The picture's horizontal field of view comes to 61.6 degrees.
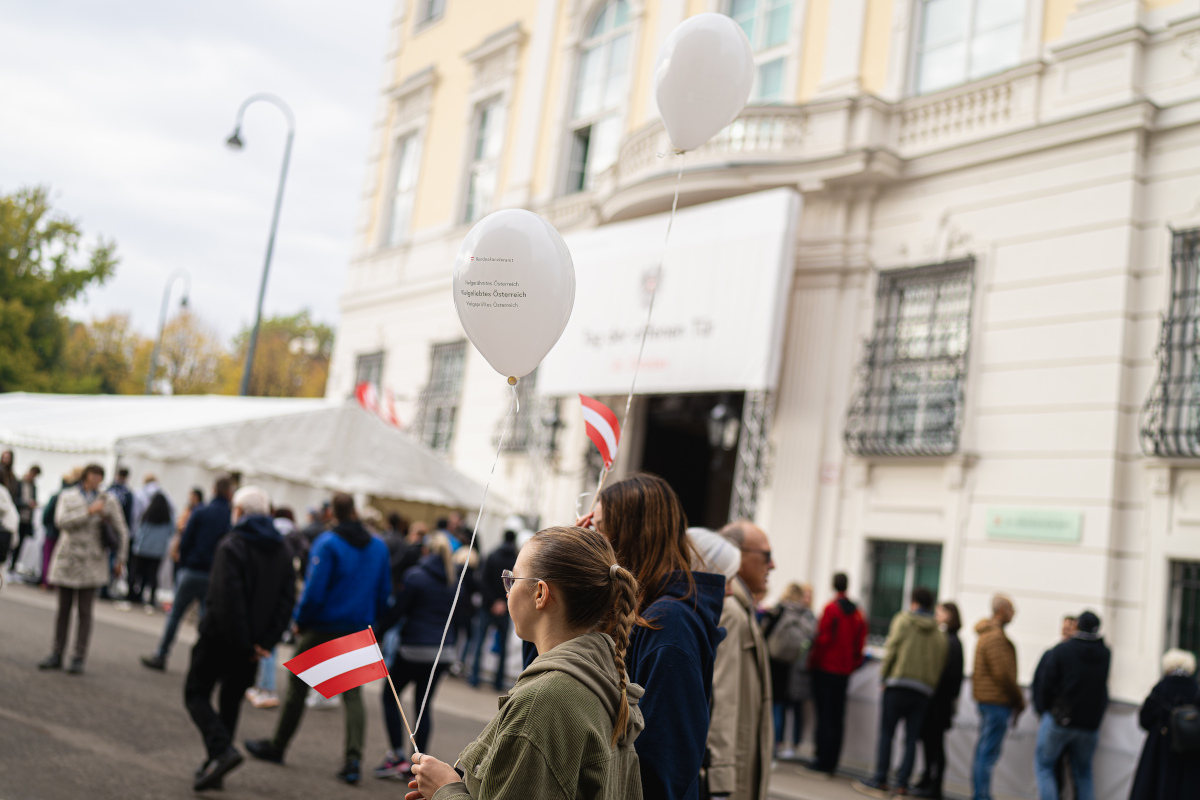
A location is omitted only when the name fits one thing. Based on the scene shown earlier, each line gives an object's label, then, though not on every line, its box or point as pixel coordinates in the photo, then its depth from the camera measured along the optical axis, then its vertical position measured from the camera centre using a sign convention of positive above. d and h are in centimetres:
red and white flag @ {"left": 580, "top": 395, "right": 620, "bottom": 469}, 418 +40
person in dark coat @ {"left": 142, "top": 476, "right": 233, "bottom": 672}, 917 -87
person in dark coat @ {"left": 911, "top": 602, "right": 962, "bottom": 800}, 889 -132
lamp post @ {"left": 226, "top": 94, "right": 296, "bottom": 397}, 2175 +632
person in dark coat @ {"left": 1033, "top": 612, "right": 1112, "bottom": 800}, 768 -89
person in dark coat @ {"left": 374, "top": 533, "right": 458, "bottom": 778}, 688 -90
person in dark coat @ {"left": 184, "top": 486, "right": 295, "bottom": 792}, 573 -88
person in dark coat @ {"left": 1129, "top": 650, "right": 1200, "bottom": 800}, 677 -102
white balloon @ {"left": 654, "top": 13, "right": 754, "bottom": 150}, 471 +213
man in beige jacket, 364 -64
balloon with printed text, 349 +79
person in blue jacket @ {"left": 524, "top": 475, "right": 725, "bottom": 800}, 258 -26
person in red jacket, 938 -103
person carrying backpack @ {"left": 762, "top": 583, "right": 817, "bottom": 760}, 942 -98
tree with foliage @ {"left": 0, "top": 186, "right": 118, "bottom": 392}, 3177 +555
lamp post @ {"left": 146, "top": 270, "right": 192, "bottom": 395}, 3884 +560
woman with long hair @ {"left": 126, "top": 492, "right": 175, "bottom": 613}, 1344 -97
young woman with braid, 209 -38
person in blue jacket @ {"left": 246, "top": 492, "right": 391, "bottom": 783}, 648 -75
